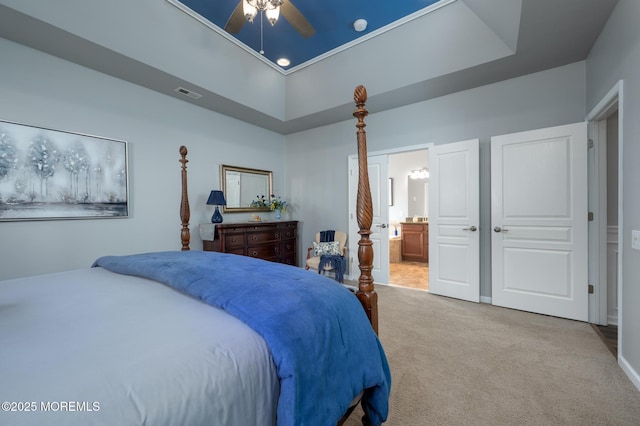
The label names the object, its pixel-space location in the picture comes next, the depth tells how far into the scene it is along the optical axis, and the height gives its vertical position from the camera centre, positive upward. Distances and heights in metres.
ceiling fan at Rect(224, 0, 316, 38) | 2.34 +1.79
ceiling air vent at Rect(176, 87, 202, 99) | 3.47 +1.57
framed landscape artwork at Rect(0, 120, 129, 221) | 2.51 +0.39
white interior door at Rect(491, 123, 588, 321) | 2.85 -0.13
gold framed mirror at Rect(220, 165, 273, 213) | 4.33 +0.43
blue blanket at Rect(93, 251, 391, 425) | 0.95 -0.48
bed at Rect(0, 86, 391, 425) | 0.65 -0.42
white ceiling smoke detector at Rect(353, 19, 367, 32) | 3.32 +2.33
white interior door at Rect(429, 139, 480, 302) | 3.43 -0.14
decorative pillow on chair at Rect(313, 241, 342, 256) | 4.28 -0.60
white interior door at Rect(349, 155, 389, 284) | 4.33 -0.08
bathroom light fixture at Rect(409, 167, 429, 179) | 6.79 +0.92
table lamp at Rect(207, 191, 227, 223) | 3.87 +0.15
